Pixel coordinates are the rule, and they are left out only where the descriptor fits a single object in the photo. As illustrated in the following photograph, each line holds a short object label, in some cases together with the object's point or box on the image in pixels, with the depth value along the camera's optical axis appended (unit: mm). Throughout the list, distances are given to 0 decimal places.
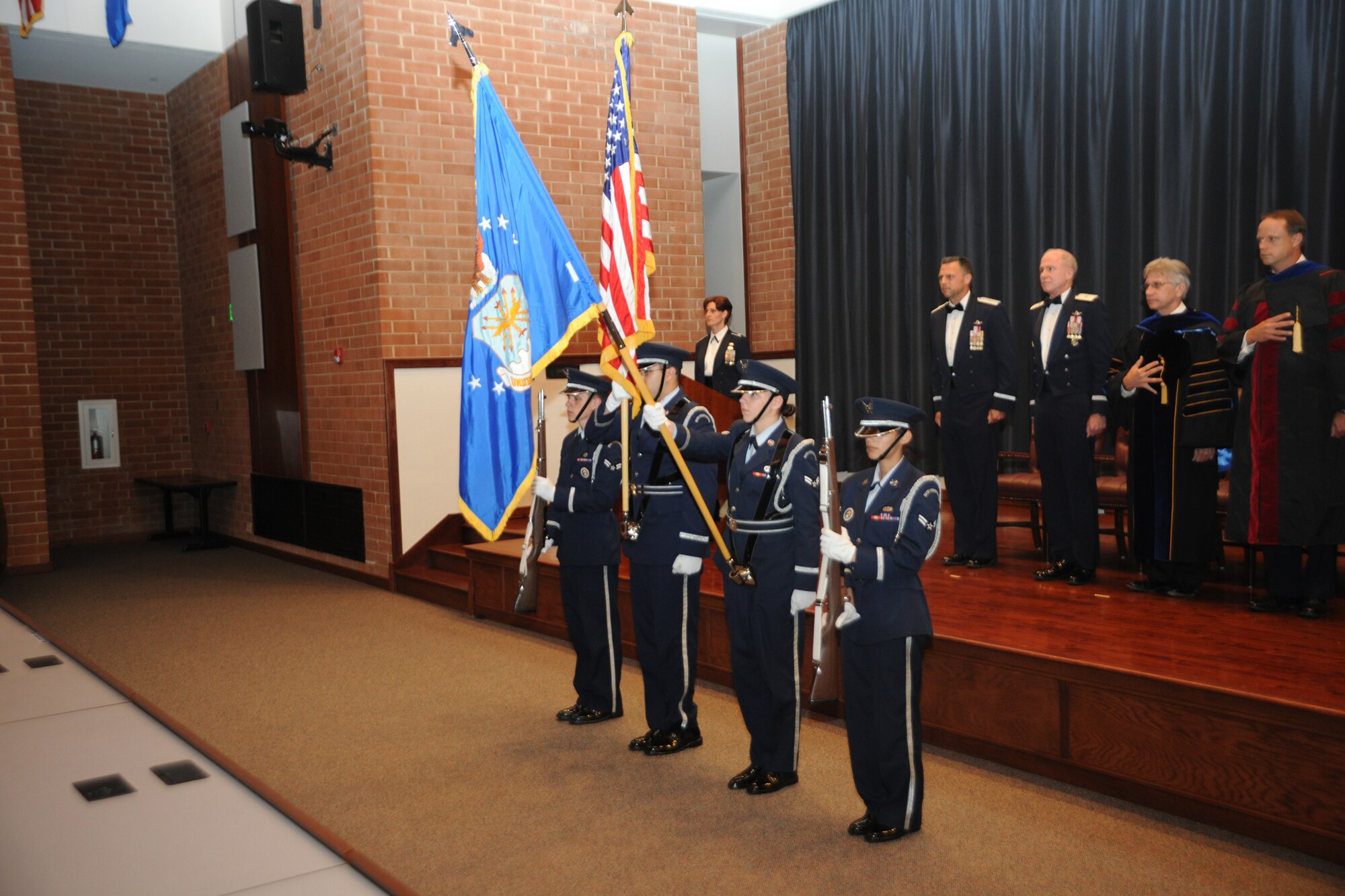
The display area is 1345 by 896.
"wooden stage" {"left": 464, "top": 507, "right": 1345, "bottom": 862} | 3180
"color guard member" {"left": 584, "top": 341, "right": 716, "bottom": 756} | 4203
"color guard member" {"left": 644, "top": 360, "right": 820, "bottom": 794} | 3680
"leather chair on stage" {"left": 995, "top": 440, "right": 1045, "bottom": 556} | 5893
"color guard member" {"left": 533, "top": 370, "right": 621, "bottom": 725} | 4504
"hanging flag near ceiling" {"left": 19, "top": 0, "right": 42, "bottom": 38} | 7996
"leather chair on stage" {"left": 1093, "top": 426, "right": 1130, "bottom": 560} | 5520
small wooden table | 10078
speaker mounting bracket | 7965
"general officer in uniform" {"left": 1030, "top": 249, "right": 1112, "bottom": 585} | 5137
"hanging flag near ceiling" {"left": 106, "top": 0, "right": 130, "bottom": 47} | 8508
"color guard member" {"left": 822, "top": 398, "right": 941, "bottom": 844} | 3303
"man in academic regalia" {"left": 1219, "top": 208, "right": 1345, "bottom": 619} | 4258
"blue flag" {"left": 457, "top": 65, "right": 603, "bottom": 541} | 4469
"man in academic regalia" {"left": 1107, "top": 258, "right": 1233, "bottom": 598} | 4633
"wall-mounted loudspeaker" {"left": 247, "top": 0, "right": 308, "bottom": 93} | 7793
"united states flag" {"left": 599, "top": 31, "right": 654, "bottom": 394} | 4191
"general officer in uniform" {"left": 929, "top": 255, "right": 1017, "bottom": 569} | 5637
